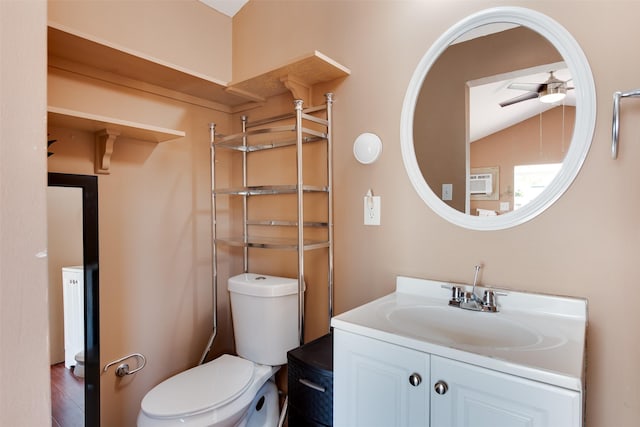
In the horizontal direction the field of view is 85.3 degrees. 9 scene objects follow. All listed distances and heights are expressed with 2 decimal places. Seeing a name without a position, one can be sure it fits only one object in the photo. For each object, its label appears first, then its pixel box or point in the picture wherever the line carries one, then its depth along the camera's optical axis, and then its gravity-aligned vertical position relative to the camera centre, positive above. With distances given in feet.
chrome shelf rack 5.32 +0.30
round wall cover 5.12 +0.88
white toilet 4.79 -2.60
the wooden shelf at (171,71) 4.74 +2.16
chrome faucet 4.03 -1.11
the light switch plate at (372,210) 5.20 -0.05
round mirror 3.83 +1.09
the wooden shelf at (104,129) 4.51 +1.15
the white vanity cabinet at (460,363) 2.58 -1.35
